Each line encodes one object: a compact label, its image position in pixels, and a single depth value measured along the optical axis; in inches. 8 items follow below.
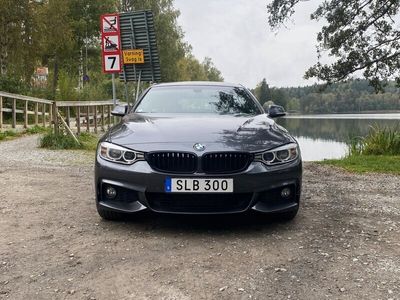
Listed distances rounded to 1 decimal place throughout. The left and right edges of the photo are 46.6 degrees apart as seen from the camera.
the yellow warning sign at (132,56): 513.7
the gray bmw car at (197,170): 136.7
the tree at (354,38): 442.3
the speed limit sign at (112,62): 372.5
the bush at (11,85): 681.0
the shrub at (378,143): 427.8
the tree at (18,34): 842.8
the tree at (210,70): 3821.1
